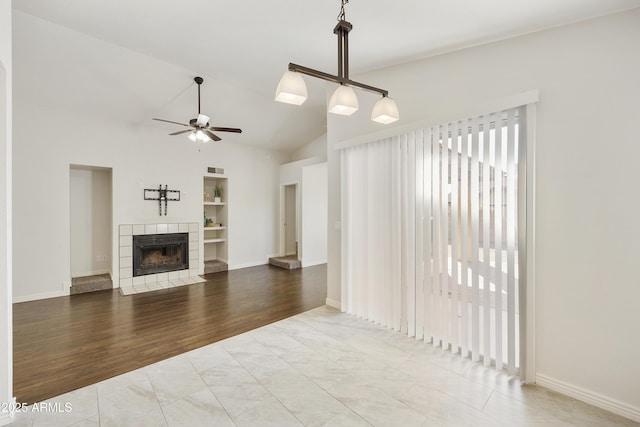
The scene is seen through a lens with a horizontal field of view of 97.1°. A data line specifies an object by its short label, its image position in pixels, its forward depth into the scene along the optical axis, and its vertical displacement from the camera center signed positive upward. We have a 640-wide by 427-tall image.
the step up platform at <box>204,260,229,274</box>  6.55 -1.21
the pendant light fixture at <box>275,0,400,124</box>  1.70 +0.81
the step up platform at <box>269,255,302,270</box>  6.93 -1.19
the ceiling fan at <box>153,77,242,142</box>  4.12 +1.31
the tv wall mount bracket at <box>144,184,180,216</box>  5.71 +0.42
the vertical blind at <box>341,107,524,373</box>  2.49 -0.20
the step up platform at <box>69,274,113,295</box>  4.94 -1.22
